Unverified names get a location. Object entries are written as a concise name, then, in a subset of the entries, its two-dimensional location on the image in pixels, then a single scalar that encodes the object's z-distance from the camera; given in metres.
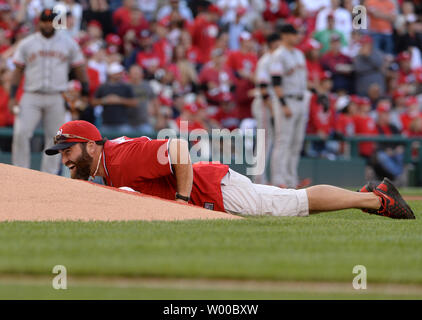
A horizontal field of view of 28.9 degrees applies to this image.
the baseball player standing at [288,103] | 13.09
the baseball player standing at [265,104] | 13.26
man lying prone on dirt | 6.75
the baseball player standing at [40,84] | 11.52
